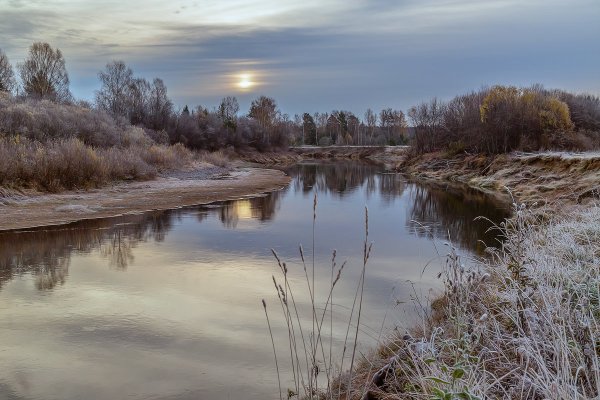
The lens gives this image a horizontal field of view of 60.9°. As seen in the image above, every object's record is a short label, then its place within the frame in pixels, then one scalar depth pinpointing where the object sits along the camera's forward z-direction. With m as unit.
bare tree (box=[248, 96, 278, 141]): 99.78
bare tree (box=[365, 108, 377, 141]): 125.36
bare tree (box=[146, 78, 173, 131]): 61.55
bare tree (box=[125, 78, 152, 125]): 61.69
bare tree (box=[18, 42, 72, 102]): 56.16
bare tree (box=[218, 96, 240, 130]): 92.51
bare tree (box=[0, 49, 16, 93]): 54.47
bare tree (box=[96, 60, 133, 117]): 65.12
